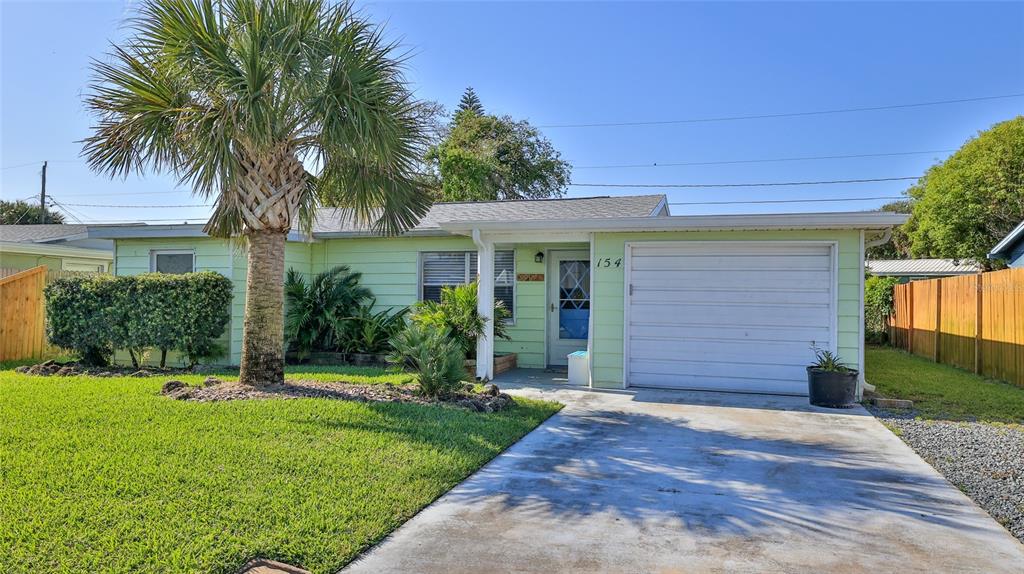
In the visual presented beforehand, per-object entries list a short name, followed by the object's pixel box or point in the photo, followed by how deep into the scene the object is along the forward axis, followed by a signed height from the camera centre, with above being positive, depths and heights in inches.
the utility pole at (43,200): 1270.4 +190.5
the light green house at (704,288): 329.4 +8.3
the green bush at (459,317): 378.6 -11.6
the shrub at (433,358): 288.2 -28.4
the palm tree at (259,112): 255.9 +80.4
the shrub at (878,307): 708.0 -2.5
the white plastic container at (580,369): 369.7 -41.1
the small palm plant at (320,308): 433.7 -8.1
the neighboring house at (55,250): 621.9 +44.4
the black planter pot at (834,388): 303.3 -41.6
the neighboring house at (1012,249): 594.6 +57.6
